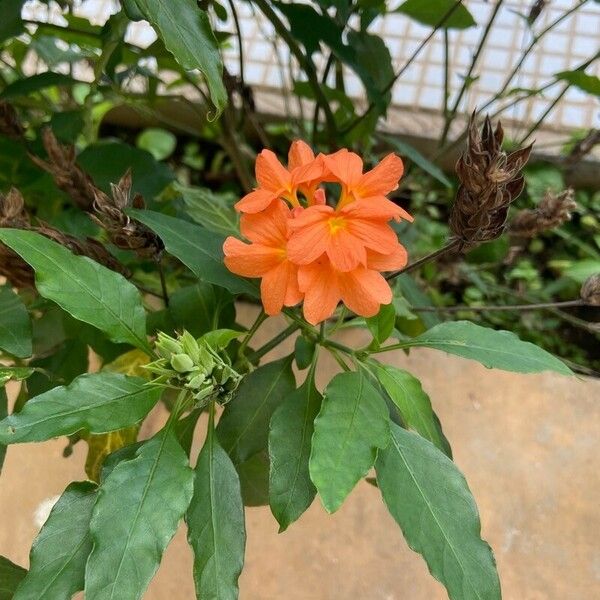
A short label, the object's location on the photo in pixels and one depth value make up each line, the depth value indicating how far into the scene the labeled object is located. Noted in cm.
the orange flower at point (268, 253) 51
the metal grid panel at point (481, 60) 138
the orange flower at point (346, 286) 49
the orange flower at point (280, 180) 51
